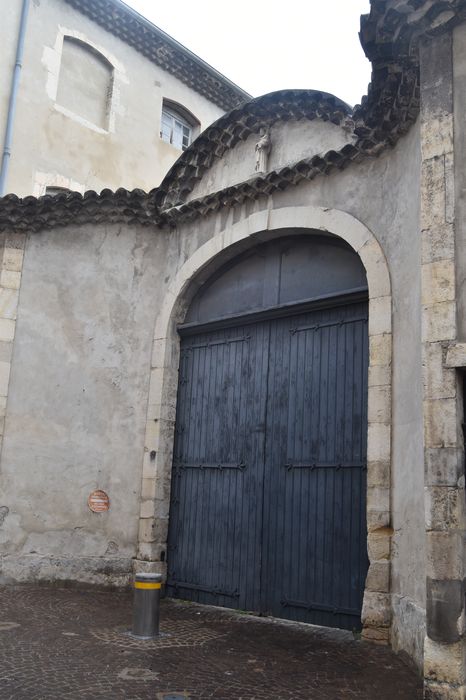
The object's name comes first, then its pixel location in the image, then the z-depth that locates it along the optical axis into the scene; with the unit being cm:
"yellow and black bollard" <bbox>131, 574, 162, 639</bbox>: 553
